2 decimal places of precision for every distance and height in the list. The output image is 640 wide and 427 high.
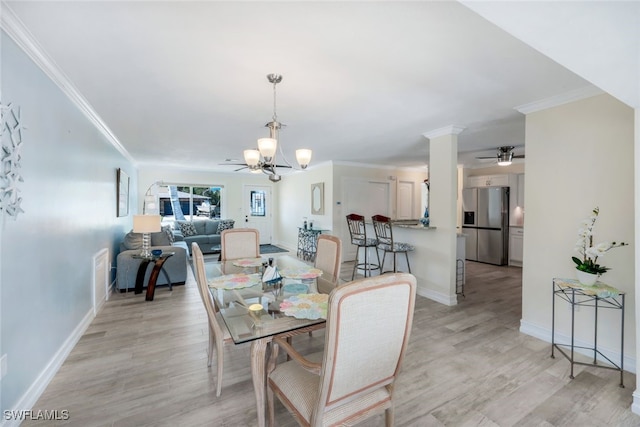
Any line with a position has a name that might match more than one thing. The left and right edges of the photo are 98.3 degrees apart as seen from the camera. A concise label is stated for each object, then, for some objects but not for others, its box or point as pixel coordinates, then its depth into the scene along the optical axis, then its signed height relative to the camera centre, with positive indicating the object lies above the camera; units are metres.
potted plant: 2.09 -0.33
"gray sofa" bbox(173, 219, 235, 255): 7.07 -0.60
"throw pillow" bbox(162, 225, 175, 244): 5.62 -0.53
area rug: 7.57 -1.18
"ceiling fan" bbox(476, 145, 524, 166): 4.64 +0.92
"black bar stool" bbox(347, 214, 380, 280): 4.27 -0.45
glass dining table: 1.49 -0.63
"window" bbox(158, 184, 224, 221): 7.89 +0.19
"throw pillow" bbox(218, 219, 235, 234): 7.56 -0.44
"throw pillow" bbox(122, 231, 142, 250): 4.29 -0.53
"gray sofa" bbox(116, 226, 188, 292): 3.98 -0.86
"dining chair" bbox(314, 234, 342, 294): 2.31 -0.49
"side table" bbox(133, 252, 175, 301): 3.73 -0.88
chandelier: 2.26 +0.50
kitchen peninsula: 3.63 -0.71
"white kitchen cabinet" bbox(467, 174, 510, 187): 5.93 +0.64
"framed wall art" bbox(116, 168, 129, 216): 4.45 +0.26
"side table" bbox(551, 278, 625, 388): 2.04 -0.78
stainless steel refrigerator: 5.81 -0.31
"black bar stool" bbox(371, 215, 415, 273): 3.84 -0.46
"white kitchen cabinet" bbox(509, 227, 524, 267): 5.65 -0.76
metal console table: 6.75 -0.87
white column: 3.62 +0.04
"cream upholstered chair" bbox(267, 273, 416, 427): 1.06 -0.62
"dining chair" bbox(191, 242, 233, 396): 1.81 -0.68
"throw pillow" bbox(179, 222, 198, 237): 7.29 -0.56
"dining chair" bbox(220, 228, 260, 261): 3.16 -0.42
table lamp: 3.71 -0.22
